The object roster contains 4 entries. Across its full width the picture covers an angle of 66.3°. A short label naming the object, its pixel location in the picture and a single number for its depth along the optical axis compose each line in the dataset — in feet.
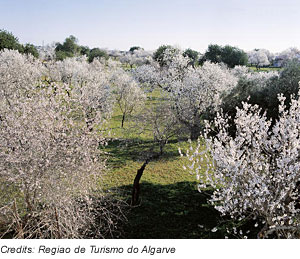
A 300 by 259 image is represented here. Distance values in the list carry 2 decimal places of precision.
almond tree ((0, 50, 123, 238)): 26.66
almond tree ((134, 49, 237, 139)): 75.72
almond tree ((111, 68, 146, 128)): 102.73
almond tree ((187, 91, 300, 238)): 26.30
